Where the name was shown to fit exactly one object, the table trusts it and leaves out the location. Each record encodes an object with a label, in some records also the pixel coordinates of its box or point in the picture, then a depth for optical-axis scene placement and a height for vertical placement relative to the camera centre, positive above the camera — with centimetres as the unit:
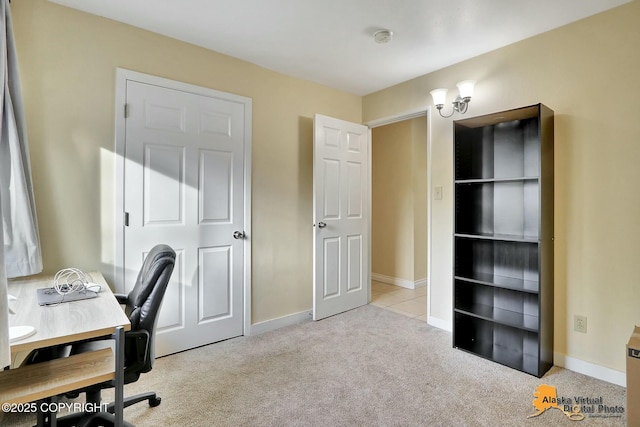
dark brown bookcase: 237 -16
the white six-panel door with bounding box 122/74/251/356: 246 +11
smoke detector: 245 +133
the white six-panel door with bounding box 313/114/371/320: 338 +0
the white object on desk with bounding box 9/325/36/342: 116 -43
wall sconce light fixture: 280 +103
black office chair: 156 -57
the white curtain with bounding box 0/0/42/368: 150 +15
